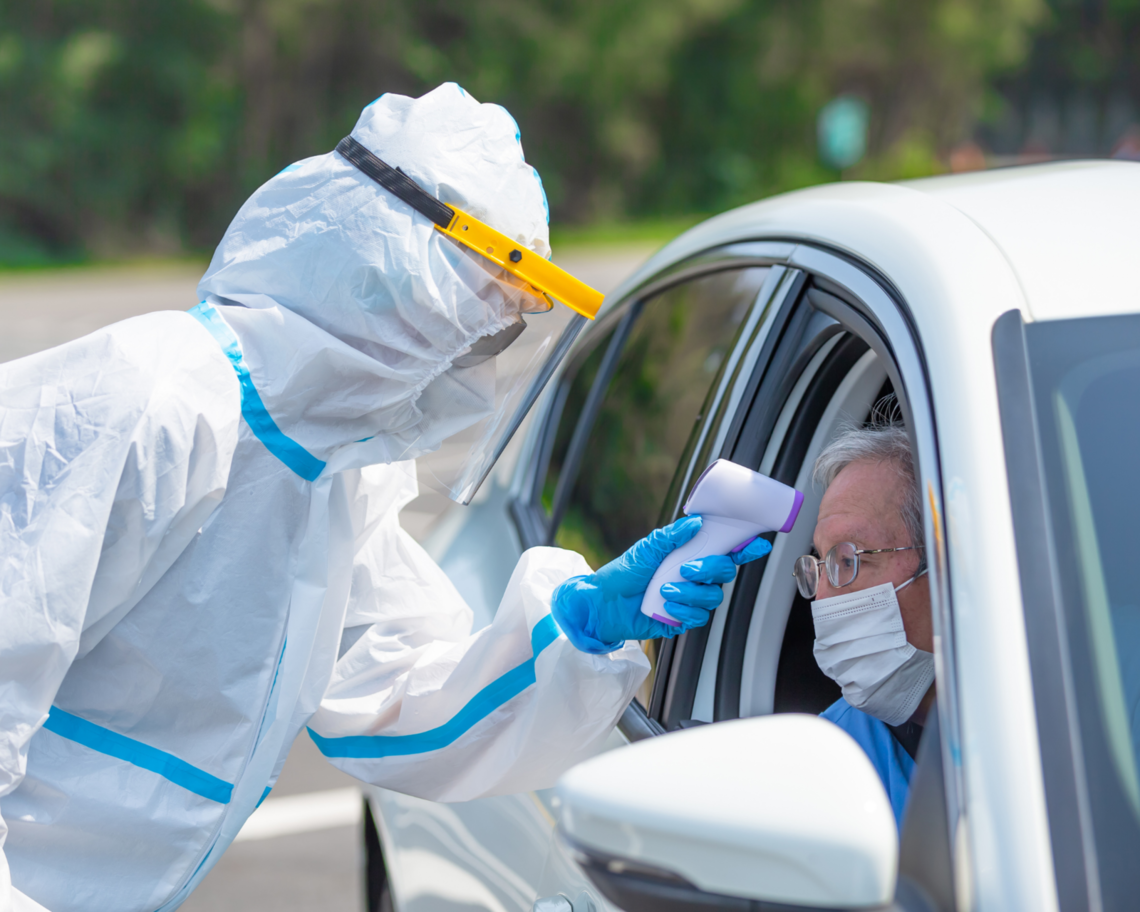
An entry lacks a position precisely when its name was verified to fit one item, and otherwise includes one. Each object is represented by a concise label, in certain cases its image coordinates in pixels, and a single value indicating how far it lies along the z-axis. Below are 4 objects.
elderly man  2.85
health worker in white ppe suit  2.80
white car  2.49
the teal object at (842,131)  19.75
